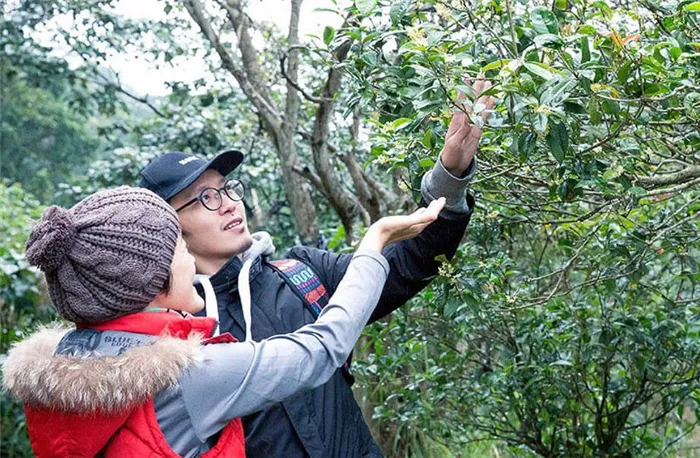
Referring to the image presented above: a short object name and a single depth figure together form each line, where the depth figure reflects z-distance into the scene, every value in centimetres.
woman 184
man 223
